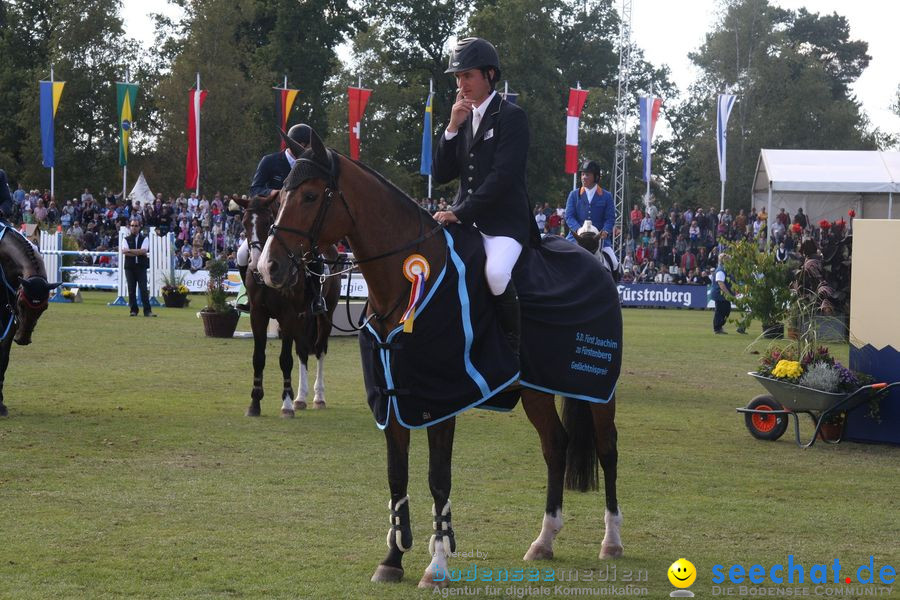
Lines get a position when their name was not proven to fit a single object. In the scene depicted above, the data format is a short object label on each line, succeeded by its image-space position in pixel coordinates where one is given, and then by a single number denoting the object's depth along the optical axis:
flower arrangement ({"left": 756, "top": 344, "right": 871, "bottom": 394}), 9.94
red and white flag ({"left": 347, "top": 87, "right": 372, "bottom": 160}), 39.25
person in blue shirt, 13.22
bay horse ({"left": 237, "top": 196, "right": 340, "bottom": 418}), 10.92
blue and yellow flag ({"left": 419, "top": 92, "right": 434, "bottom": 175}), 40.75
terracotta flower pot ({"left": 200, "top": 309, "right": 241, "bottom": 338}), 20.45
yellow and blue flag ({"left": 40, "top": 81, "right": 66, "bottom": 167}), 40.44
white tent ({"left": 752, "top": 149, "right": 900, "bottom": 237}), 34.09
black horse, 10.59
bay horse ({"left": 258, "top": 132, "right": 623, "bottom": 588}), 5.60
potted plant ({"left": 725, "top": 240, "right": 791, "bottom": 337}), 20.20
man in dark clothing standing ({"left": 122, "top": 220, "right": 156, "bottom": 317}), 25.02
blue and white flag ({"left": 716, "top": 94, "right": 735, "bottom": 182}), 42.00
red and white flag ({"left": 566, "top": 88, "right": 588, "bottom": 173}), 40.25
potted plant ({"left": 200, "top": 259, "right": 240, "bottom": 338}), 20.44
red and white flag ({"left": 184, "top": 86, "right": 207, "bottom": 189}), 39.41
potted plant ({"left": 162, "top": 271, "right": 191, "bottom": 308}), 28.31
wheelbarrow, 9.91
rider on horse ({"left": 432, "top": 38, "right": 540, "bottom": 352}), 6.01
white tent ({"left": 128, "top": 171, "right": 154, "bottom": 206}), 45.56
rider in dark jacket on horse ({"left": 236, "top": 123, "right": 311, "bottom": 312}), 10.88
